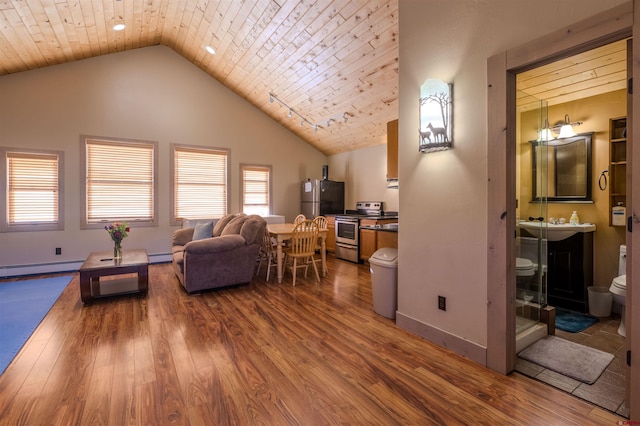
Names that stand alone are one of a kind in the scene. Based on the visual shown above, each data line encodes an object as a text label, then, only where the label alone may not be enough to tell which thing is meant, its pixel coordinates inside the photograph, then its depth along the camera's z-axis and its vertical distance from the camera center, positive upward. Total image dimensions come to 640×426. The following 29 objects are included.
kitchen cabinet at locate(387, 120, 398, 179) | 4.15 +0.88
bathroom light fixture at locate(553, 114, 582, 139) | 3.33 +0.95
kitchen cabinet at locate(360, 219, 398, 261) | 4.88 -0.49
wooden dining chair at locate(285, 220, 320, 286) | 4.21 -0.44
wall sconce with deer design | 2.24 +0.73
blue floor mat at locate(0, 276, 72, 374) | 2.39 -1.07
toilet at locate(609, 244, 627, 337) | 2.41 -0.66
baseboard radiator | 4.56 -0.93
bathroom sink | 3.06 -0.20
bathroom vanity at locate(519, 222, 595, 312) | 3.08 -0.56
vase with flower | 3.71 -0.30
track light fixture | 5.50 +1.84
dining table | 4.18 -0.38
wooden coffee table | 3.33 -0.73
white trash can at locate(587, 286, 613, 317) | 2.92 -0.90
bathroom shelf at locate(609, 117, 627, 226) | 3.01 +0.47
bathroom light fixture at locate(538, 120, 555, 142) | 2.75 +0.73
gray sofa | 3.63 -0.61
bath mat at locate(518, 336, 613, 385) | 2.00 -1.09
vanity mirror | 3.22 +0.46
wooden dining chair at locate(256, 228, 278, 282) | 4.52 -0.65
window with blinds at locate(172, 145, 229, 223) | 5.80 +0.56
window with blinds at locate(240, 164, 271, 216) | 6.50 +0.47
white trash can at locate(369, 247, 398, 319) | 2.89 -0.71
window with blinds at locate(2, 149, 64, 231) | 4.59 +0.32
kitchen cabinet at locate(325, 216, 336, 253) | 6.28 -0.53
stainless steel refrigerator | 6.57 +0.29
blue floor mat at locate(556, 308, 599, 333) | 2.72 -1.06
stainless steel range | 5.61 -0.42
